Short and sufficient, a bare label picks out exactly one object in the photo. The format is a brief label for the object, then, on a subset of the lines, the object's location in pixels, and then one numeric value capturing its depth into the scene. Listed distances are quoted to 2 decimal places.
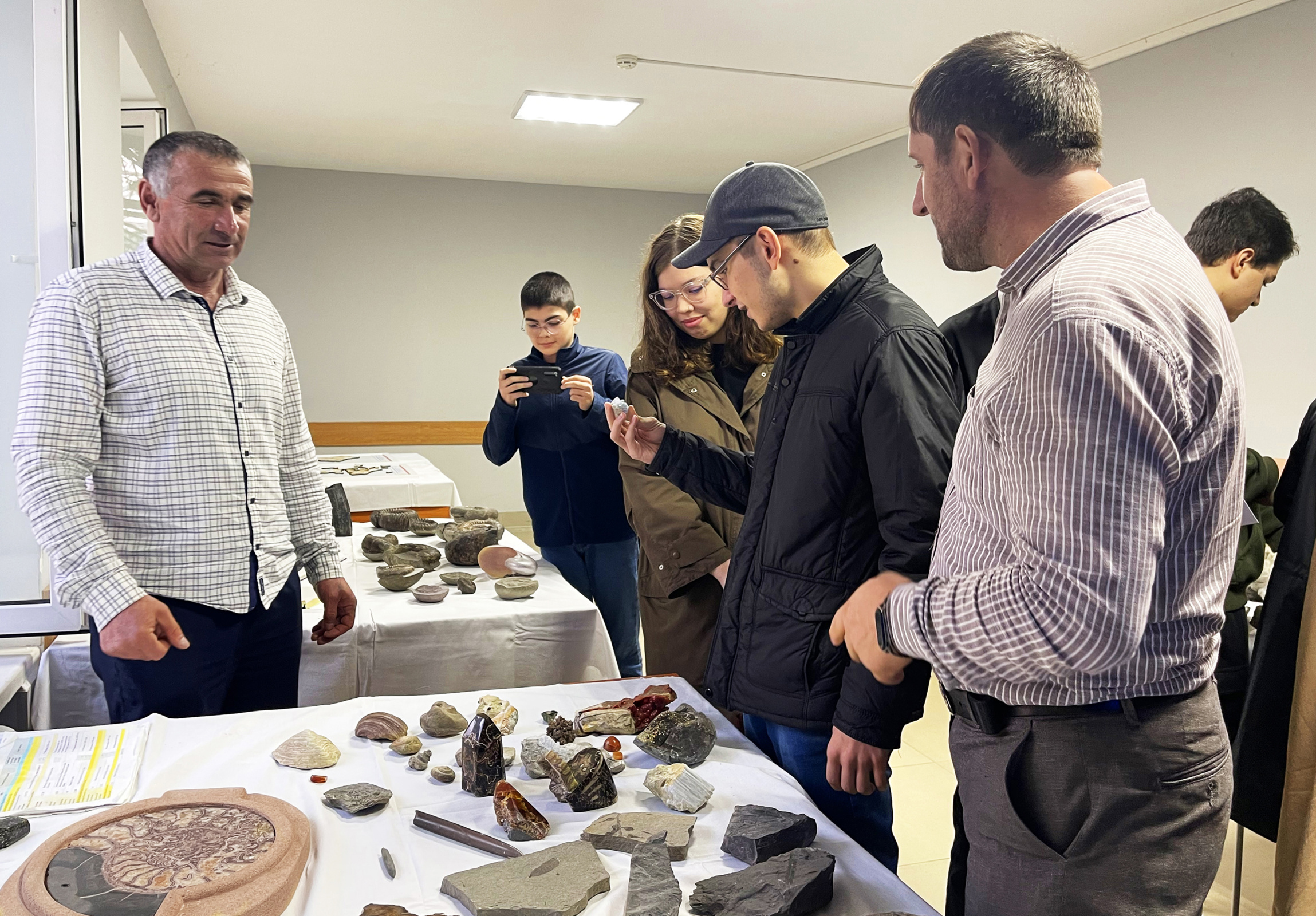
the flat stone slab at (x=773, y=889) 1.03
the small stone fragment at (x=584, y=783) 1.32
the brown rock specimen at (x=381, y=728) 1.54
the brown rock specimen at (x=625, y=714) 1.58
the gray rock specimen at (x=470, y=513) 3.66
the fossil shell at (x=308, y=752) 1.42
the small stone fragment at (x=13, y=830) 1.16
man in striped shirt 0.86
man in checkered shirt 1.58
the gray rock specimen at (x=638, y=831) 1.18
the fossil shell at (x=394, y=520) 3.37
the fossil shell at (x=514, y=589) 2.46
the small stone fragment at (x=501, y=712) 1.59
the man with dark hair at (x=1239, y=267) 2.25
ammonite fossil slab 1.01
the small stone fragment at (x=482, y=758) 1.35
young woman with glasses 2.18
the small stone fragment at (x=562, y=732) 1.54
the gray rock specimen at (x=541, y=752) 1.42
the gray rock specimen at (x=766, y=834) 1.15
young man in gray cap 1.34
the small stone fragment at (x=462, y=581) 2.54
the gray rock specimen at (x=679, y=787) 1.31
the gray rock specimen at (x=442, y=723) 1.56
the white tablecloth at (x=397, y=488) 4.36
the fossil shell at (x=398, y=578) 2.54
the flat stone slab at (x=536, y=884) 1.03
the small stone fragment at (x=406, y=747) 1.49
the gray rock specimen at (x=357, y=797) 1.27
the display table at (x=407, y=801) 1.10
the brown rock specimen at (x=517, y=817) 1.23
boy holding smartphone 2.90
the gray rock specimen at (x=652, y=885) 1.04
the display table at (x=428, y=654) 2.12
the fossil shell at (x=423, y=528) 3.33
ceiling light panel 5.57
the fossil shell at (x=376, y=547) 2.95
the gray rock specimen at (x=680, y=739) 1.46
